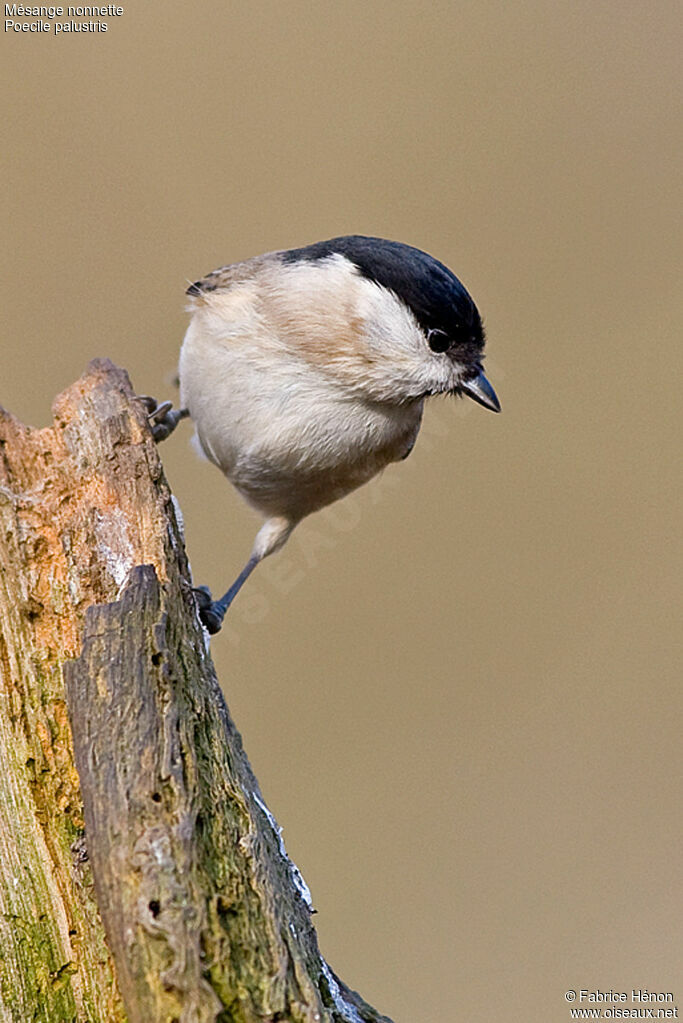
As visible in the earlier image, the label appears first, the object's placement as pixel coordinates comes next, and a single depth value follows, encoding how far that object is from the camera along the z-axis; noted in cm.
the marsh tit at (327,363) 303
